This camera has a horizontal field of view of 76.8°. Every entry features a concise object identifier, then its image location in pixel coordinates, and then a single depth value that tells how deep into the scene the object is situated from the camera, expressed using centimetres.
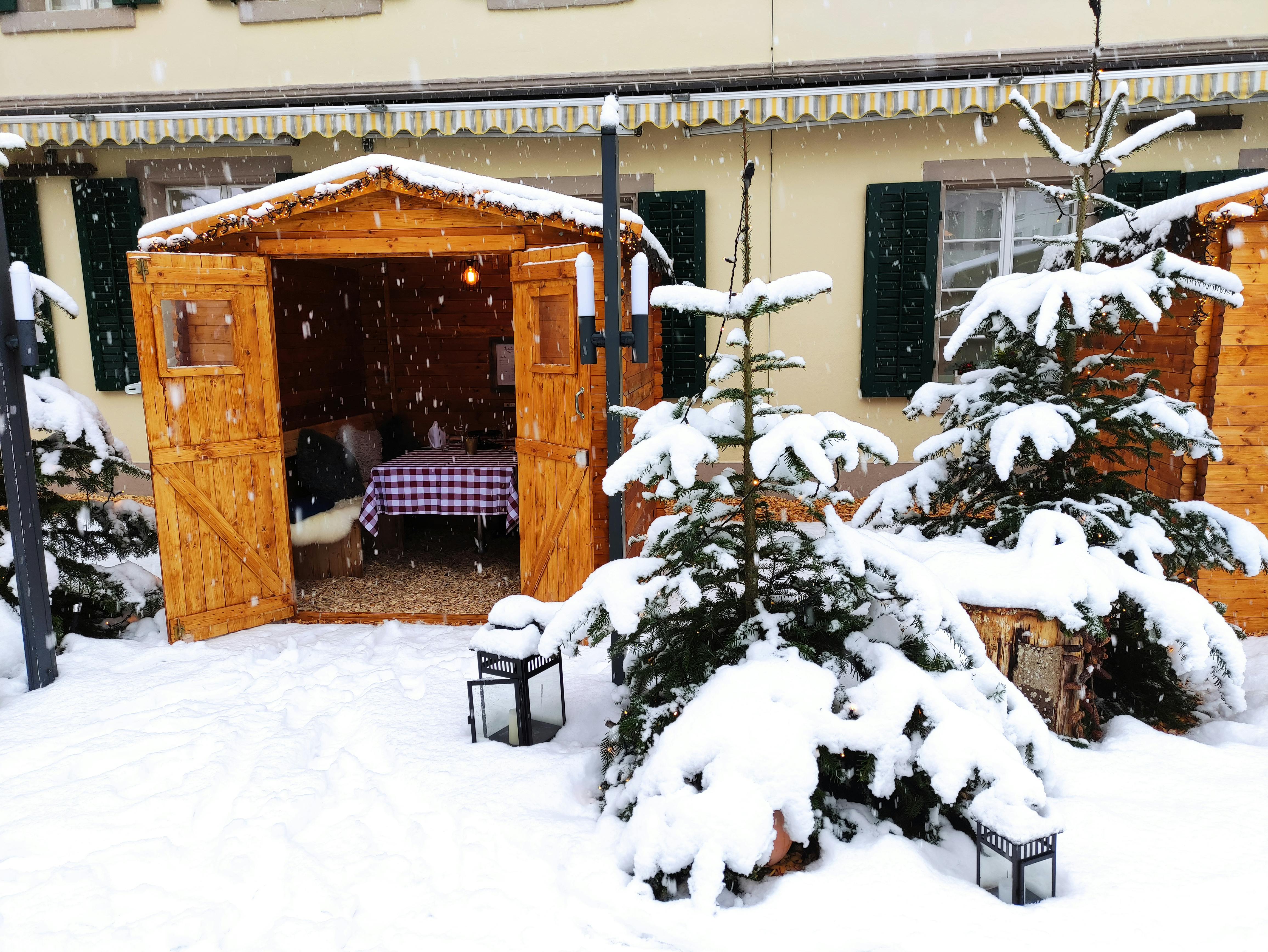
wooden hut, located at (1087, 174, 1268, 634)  475
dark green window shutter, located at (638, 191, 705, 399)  874
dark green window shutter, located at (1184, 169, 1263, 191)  805
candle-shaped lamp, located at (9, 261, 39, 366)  427
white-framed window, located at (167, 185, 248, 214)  943
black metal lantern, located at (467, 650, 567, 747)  382
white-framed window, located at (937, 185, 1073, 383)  876
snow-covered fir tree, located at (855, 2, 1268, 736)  372
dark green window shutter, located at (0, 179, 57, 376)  918
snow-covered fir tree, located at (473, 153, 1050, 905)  283
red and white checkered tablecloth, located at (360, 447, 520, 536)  705
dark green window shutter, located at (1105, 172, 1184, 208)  809
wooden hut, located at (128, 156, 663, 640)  516
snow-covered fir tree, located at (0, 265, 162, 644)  502
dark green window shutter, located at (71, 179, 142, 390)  912
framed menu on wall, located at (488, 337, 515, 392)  967
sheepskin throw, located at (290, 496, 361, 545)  679
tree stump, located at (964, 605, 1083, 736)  369
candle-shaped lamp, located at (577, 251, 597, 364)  412
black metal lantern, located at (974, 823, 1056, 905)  266
